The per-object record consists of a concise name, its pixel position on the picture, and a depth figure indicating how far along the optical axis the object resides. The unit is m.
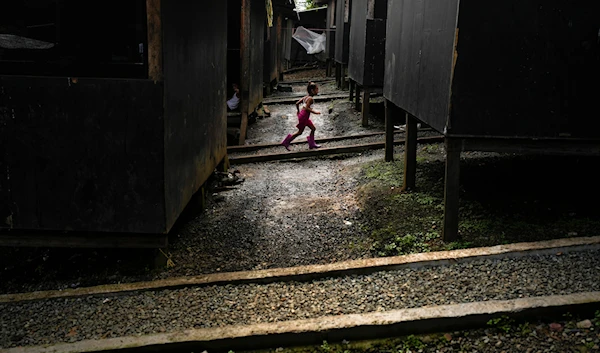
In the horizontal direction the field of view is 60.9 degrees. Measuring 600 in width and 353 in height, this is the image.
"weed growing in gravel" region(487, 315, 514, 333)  3.57
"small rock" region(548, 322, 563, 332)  3.47
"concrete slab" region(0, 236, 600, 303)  4.45
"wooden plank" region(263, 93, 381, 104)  18.09
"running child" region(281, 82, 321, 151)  11.01
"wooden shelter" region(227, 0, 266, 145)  11.16
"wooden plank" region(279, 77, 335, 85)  25.22
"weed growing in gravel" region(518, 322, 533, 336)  3.48
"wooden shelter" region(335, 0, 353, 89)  18.17
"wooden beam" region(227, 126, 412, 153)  10.70
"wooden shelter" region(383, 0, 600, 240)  4.74
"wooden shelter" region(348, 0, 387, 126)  12.35
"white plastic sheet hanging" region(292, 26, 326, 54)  28.42
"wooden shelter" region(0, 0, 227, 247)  4.56
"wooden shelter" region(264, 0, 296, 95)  19.12
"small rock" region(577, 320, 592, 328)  3.44
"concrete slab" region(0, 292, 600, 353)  3.58
